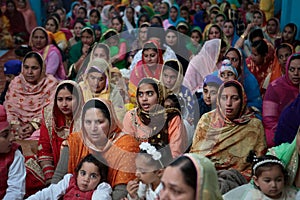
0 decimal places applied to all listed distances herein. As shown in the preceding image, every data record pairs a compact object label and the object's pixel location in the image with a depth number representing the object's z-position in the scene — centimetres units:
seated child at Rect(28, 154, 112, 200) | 316
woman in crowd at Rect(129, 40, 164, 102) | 553
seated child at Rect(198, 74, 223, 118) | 443
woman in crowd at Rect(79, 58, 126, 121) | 482
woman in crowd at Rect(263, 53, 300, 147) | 472
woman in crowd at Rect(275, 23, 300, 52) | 730
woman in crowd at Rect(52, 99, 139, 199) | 329
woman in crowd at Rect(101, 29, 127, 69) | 720
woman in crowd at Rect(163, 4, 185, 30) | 1037
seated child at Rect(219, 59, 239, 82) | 477
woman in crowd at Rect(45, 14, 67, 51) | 832
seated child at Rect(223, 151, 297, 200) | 298
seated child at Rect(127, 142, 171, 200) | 296
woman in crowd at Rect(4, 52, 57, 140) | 507
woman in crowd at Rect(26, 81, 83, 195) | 388
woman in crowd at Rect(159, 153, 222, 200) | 218
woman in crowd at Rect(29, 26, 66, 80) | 636
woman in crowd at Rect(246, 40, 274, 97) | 625
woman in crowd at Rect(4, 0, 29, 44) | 1048
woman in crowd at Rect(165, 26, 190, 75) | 690
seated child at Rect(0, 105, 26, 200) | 331
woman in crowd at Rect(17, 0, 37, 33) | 1081
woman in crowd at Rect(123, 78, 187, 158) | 377
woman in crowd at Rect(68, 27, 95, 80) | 702
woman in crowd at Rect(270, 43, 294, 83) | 598
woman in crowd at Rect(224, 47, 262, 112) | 501
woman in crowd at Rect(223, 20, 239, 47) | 770
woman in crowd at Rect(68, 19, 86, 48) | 843
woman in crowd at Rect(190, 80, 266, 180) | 370
